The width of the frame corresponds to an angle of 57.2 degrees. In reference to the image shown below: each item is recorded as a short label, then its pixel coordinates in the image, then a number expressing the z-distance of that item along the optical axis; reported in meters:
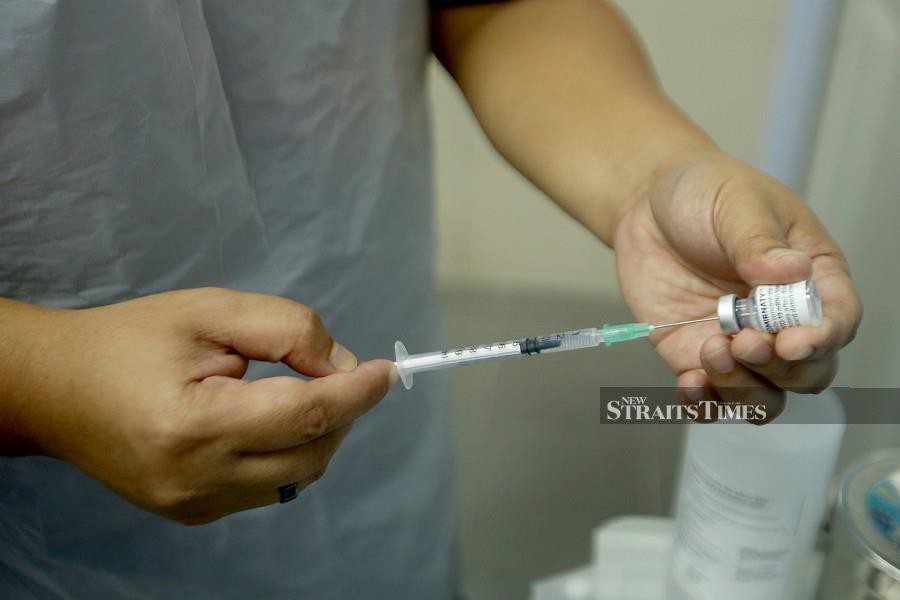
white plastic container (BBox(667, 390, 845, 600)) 0.58
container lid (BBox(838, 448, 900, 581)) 0.52
